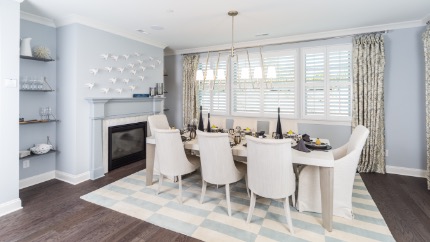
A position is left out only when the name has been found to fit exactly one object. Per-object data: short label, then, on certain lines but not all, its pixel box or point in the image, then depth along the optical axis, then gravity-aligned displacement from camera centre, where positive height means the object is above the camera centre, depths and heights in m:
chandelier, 3.43 +1.49
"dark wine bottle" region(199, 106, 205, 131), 3.90 -0.16
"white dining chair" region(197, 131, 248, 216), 2.67 -0.51
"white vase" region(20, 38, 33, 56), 3.37 +0.96
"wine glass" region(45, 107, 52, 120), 3.81 +0.04
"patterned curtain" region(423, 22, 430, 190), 3.51 +0.50
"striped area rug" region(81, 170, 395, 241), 2.36 -1.15
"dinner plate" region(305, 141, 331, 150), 2.80 -0.36
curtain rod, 4.14 +1.46
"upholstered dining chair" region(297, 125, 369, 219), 2.64 -0.79
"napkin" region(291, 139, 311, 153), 2.69 -0.36
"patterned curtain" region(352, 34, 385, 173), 4.11 +0.36
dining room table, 2.41 -0.56
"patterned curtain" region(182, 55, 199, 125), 5.87 +0.69
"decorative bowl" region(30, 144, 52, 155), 3.59 -0.52
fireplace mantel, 3.94 +0.00
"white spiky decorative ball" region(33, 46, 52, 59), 3.56 +0.94
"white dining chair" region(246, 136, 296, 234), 2.26 -0.53
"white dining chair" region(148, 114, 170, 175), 4.17 -0.12
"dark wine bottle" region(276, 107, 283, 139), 3.23 -0.22
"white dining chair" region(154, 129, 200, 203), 2.99 -0.50
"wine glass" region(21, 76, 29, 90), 3.43 +0.46
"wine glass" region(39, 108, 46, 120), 3.75 +0.03
